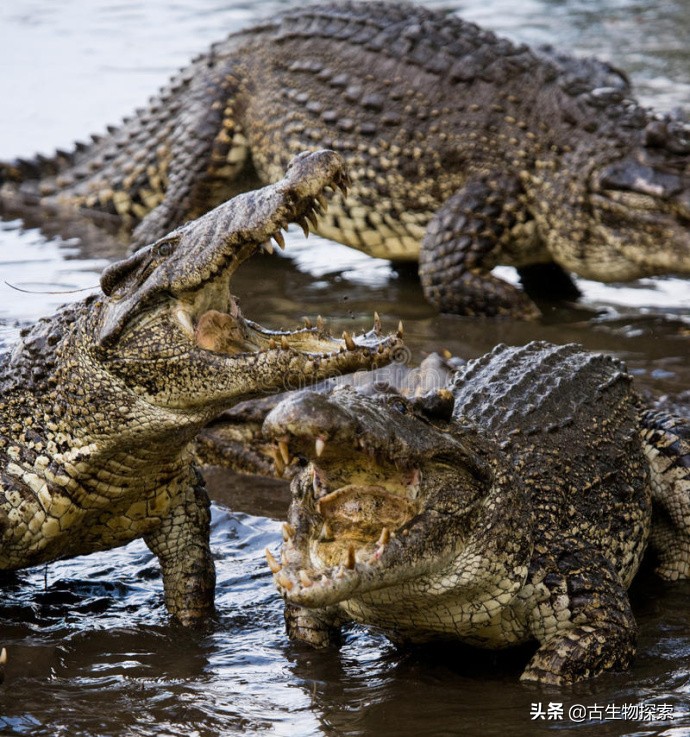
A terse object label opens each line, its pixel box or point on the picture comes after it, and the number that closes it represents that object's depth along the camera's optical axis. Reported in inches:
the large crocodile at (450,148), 629.3
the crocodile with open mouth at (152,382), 337.4
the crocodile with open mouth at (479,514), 294.8
